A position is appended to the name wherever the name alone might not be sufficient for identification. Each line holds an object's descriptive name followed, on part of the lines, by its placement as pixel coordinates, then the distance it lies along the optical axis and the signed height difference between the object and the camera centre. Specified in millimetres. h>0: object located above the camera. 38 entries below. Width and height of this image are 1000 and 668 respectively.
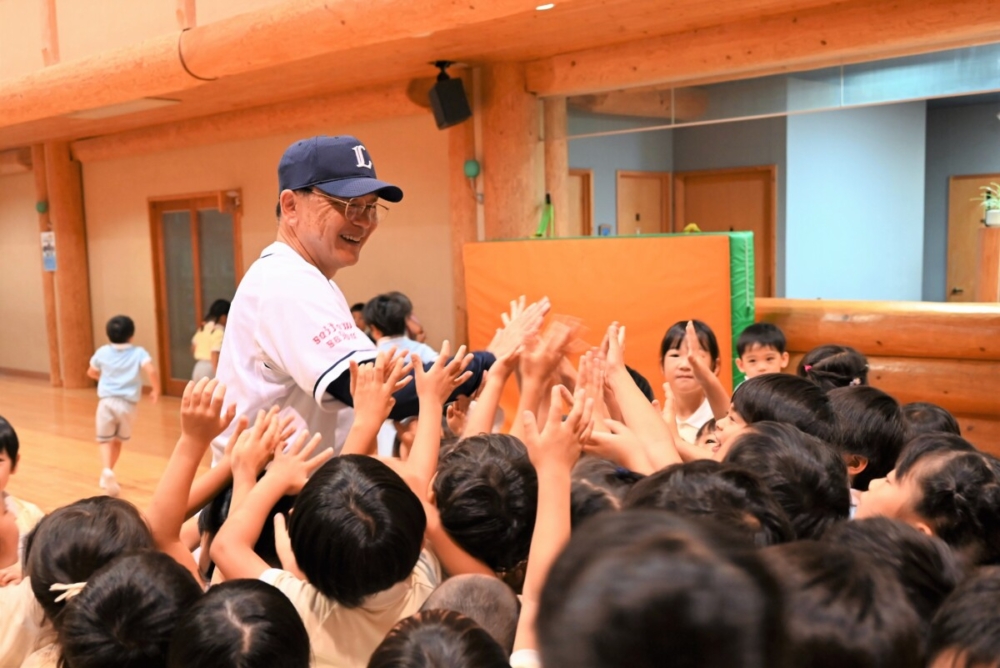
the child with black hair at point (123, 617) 1479 -580
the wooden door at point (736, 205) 9266 +264
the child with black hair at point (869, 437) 2326 -516
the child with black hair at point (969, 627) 1070 -465
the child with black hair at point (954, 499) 1669 -494
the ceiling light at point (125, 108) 7492 +1124
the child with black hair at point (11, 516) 2389 -725
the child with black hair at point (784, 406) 2256 -425
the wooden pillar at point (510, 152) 6453 +575
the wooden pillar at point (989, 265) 7215 -319
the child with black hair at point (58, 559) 1743 -574
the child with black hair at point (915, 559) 1287 -456
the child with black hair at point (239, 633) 1363 -565
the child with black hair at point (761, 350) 4105 -528
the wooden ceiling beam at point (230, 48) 4680 +1119
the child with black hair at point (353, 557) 1573 -525
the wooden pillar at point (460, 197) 6758 +289
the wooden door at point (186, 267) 9359 -223
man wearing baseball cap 1966 -135
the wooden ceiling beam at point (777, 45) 4855 +1039
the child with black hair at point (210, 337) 7371 -719
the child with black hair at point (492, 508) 1770 -506
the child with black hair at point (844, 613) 978 -406
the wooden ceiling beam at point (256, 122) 7312 +1051
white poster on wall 10503 -20
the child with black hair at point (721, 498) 1354 -389
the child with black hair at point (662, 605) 645 -259
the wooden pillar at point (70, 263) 10422 -155
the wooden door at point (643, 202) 9719 +320
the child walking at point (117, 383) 6340 -926
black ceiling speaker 6344 +907
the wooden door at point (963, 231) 10672 -80
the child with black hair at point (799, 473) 1659 -439
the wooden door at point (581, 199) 9203 +344
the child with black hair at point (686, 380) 3523 -570
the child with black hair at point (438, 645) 1217 -527
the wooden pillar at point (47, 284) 10508 -391
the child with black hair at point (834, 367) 3309 -500
